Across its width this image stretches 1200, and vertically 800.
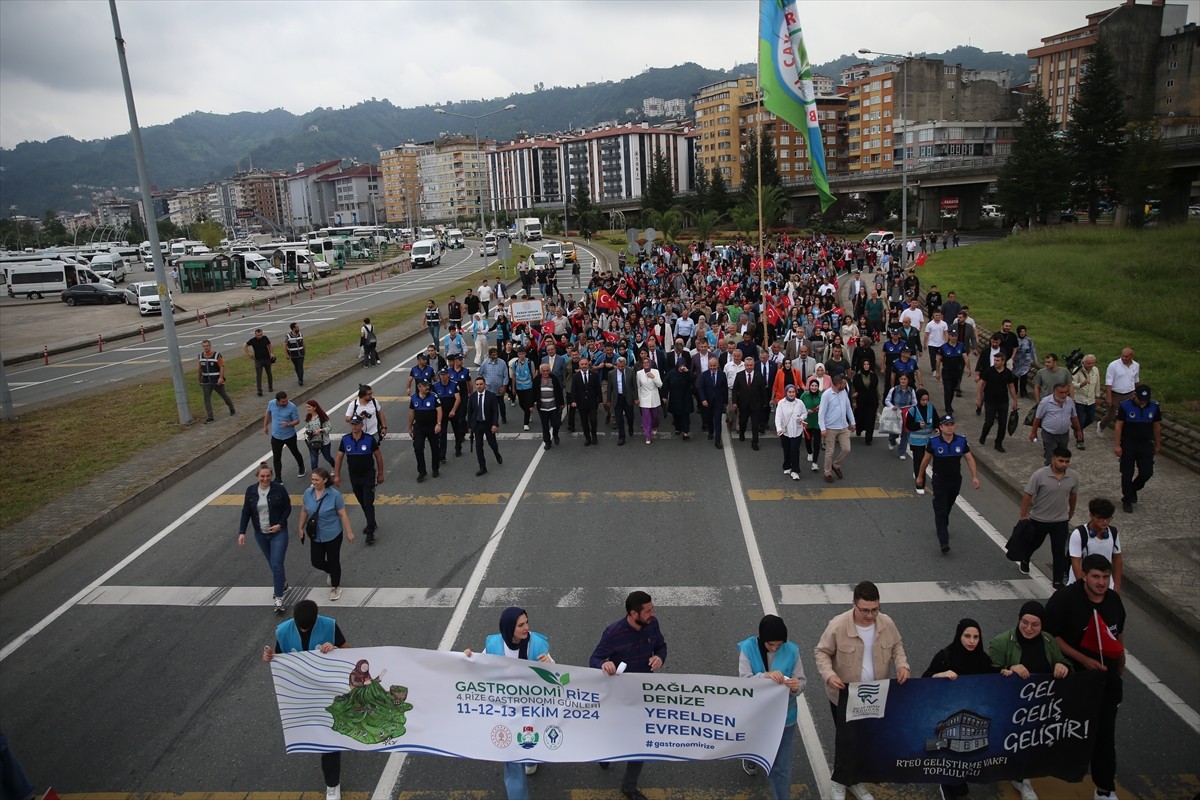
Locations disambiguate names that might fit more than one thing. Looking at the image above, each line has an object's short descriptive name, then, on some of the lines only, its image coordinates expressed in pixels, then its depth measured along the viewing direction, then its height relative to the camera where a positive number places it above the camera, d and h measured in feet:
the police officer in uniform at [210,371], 53.52 -9.52
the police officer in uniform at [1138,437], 32.68 -10.06
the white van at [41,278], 199.11 -11.34
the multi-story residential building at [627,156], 548.31 +32.74
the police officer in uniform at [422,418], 41.32 -10.27
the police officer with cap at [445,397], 43.45 -9.68
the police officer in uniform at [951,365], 49.57 -10.47
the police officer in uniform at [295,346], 60.75 -9.24
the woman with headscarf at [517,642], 17.74 -9.37
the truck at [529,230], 277.44 -6.99
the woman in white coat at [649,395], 46.45 -10.78
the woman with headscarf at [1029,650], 17.31 -9.78
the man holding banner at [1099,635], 17.74 -10.06
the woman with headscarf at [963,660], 17.13 -9.87
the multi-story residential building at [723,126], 413.39 +38.06
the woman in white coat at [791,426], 39.60 -10.94
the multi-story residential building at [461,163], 644.44 +38.70
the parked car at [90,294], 176.45 -13.86
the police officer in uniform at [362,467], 33.86 -10.19
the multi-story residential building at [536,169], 614.75 +30.00
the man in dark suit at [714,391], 44.93 -10.45
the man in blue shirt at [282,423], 40.78 -10.01
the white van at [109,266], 230.48 -10.74
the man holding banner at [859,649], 17.30 -9.56
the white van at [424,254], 213.05 -10.18
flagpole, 45.52 -4.95
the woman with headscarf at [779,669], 16.81 -9.67
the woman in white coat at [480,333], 66.44 -9.85
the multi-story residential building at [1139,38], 298.56 +52.31
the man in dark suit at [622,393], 46.78 -10.73
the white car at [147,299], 148.36 -12.95
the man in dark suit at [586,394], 46.37 -10.58
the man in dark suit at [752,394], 44.73 -10.58
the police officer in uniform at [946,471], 30.30 -10.28
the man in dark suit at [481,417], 42.96 -10.74
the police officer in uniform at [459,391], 44.65 -10.11
